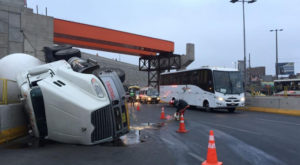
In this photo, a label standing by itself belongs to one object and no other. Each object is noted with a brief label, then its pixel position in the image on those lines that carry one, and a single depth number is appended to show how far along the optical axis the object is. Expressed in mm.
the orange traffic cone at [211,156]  5203
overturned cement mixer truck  6633
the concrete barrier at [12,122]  7648
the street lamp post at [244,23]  22812
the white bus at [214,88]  18344
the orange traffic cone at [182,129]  10008
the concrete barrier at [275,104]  17828
